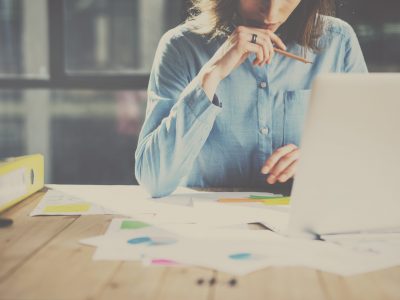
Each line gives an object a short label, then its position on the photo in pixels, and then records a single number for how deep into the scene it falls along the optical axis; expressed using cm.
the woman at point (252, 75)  215
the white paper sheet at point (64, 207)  129
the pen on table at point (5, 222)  115
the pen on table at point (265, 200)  143
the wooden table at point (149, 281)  76
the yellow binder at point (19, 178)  130
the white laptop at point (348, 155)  90
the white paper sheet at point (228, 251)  89
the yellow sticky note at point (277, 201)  142
